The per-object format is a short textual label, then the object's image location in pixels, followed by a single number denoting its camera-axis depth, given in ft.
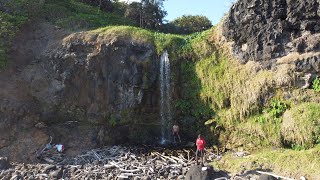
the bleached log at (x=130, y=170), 29.85
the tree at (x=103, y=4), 61.95
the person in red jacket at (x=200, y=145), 29.98
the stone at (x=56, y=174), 28.93
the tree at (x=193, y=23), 65.82
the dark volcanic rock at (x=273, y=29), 33.12
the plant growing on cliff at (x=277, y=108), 32.60
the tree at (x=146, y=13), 58.77
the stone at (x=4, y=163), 30.78
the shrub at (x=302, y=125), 29.11
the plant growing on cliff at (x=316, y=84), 31.46
